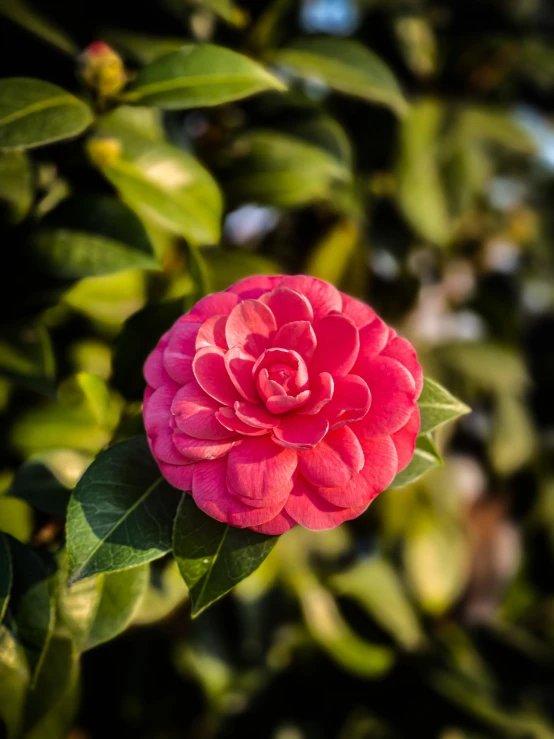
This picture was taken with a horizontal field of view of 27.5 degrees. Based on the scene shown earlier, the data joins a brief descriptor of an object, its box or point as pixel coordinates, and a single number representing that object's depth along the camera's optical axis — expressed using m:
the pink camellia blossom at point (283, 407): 0.35
